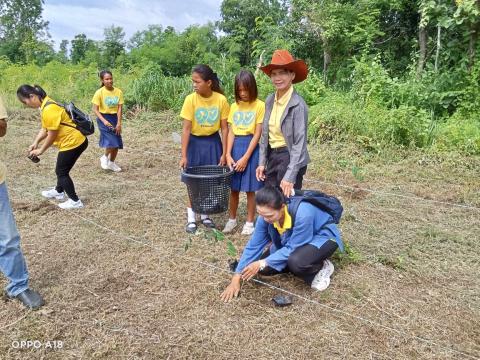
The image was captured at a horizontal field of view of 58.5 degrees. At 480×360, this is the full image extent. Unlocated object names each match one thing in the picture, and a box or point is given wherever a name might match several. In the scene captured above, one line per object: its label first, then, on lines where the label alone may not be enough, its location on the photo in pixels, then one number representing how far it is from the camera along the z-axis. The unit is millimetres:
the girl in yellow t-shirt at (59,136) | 3723
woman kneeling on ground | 2615
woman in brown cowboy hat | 2852
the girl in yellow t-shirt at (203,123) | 3361
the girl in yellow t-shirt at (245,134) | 3262
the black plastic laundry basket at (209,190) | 3338
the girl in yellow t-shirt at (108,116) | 5430
